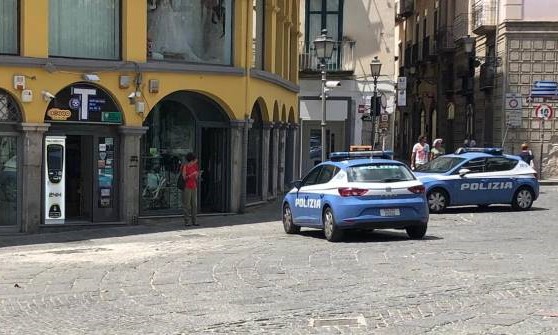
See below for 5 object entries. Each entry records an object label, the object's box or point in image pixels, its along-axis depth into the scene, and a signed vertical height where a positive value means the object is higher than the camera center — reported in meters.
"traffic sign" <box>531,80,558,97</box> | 32.81 +2.44
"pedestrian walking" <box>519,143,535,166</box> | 28.20 -0.34
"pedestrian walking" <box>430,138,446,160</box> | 27.75 -0.13
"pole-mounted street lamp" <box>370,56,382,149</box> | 28.80 +2.78
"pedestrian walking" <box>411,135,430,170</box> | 27.66 -0.28
